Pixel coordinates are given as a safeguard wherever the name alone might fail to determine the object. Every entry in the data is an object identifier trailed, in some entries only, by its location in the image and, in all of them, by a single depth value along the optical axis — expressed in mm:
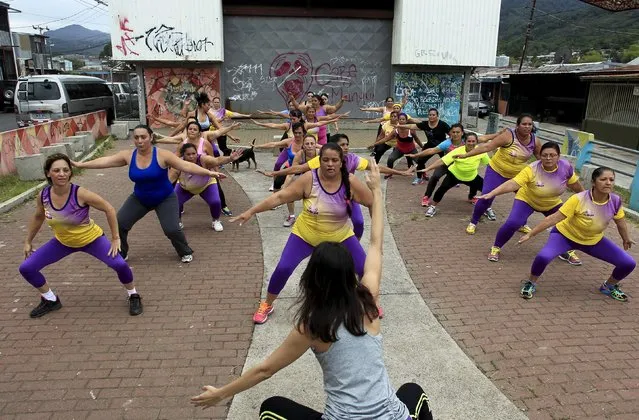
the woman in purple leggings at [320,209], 4230
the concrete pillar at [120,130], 16391
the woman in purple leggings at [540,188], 5645
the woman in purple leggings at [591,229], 4840
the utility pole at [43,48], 51016
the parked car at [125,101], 21178
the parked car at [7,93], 27003
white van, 16109
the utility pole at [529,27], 35875
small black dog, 11055
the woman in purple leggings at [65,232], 4395
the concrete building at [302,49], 17031
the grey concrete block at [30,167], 9852
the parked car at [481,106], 24034
